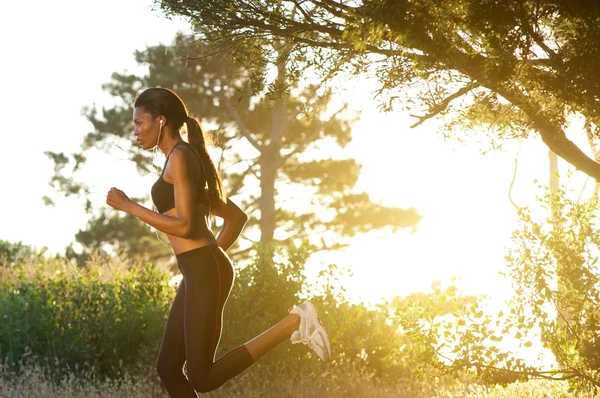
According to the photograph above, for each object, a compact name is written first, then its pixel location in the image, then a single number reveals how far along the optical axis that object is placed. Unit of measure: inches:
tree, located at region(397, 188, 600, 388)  284.2
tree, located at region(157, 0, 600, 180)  242.7
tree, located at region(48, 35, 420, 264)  909.8
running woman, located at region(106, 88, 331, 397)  188.1
